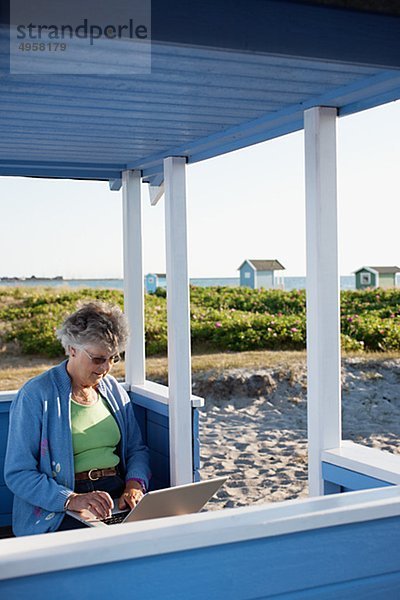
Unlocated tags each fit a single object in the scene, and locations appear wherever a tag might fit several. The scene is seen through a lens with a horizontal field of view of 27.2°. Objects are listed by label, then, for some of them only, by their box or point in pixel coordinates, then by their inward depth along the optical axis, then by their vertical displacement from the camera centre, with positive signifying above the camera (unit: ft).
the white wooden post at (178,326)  14.90 -0.90
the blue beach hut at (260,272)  109.60 +0.34
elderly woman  11.14 -2.30
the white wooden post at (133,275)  16.85 +0.05
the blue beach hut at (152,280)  93.48 -0.36
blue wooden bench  15.53 -3.16
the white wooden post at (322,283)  10.63 -0.12
